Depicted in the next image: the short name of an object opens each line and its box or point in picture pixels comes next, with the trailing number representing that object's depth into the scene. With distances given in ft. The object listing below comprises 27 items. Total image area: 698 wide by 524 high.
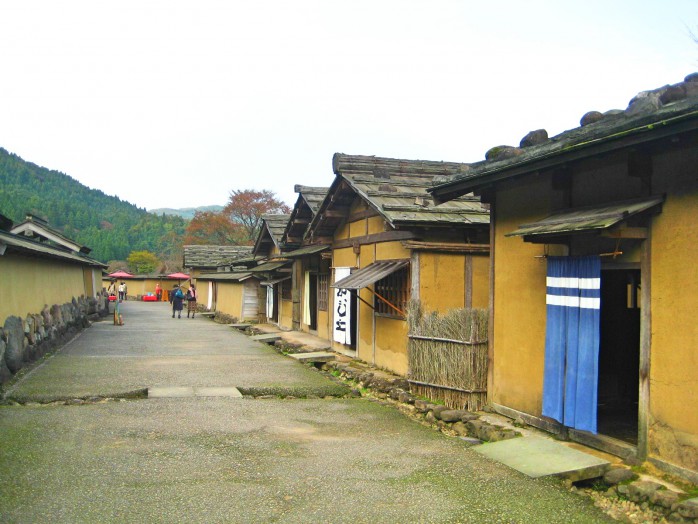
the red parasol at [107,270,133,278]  195.16
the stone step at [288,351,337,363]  49.62
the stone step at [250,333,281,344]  66.23
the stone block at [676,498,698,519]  16.62
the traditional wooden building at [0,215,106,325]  39.96
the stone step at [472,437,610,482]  20.44
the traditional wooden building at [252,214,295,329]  81.53
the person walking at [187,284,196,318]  118.34
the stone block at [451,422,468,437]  28.09
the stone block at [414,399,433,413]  31.44
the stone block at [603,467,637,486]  19.76
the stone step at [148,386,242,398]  35.73
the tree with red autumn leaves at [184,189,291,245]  181.47
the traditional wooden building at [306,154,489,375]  39.81
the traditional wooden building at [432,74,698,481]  19.43
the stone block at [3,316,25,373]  38.40
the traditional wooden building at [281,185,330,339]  62.34
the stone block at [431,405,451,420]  30.04
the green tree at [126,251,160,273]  250.57
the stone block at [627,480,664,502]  18.35
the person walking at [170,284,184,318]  108.47
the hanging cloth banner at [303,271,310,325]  67.10
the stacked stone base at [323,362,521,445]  26.53
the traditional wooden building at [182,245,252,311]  139.54
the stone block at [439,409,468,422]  29.11
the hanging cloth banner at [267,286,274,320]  88.74
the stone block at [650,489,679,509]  17.52
